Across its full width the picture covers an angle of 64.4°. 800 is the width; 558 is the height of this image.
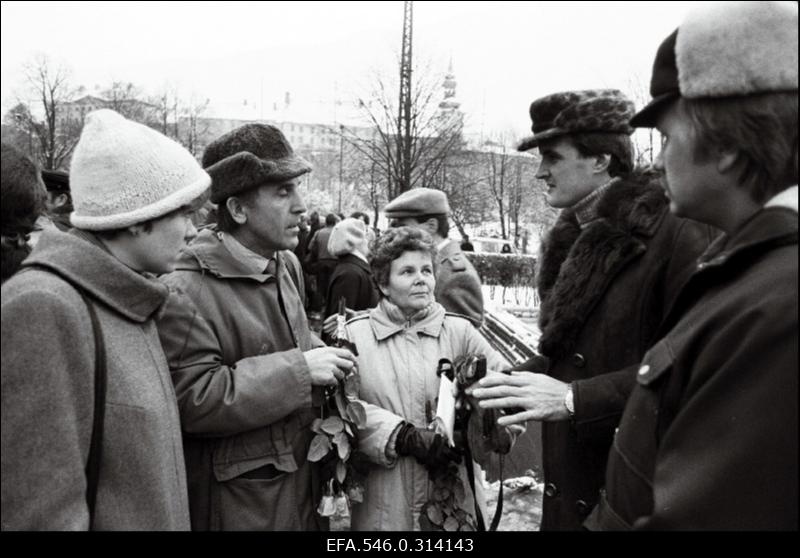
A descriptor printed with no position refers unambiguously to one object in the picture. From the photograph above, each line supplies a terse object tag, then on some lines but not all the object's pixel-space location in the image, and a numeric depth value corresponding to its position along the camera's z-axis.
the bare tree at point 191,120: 43.52
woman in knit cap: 1.65
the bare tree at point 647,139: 19.21
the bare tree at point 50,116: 29.80
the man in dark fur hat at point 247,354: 2.50
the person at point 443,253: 5.02
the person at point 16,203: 2.37
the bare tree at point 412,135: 18.66
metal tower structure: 18.47
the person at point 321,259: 9.91
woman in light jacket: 2.88
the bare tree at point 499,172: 41.22
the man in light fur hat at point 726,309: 1.17
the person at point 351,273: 6.01
